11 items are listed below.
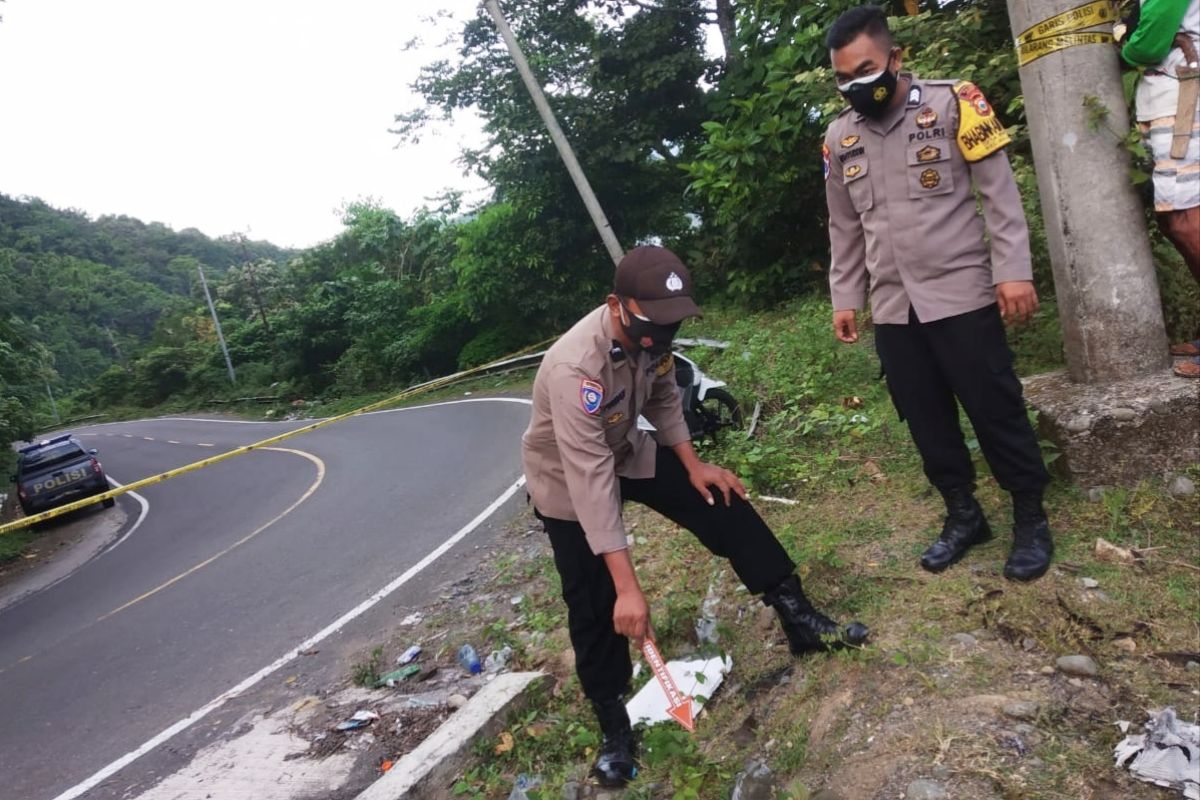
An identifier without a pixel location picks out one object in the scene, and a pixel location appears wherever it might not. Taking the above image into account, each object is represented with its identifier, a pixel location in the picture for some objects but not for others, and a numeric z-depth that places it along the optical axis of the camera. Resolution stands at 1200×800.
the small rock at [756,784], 2.44
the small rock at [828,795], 2.23
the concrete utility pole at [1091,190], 2.99
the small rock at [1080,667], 2.39
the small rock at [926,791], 2.07
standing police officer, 2.68
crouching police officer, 2.48
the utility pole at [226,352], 43.00
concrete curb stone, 3.24
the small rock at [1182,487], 2.98
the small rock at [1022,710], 2.26
